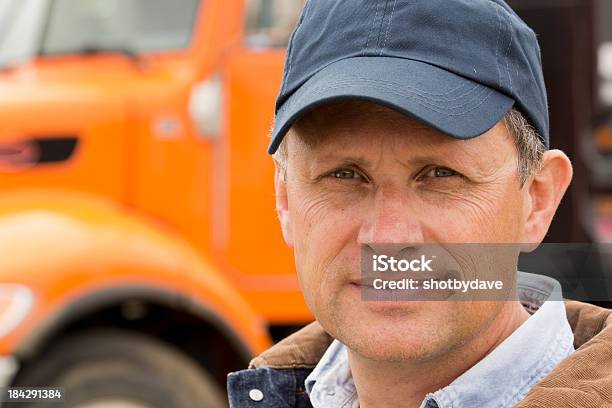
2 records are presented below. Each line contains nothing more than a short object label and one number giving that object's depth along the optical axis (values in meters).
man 1.65
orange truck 3.22
